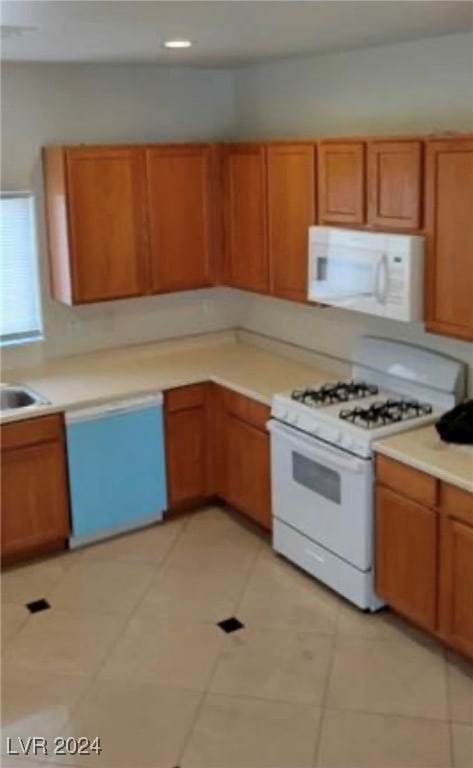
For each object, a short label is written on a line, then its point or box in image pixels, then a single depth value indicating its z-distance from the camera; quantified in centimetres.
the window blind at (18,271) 478
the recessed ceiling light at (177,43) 377
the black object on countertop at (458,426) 364
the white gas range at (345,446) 387
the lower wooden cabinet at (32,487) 437
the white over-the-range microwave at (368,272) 378
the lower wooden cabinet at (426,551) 342
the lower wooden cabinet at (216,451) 471
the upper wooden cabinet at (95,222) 459
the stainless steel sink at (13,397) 473
